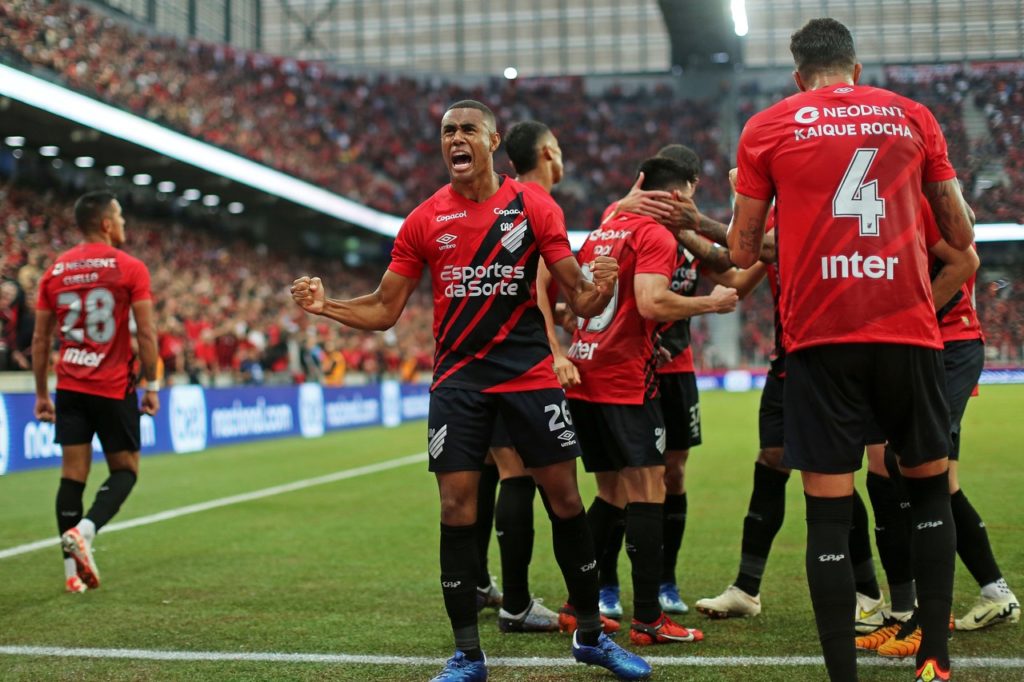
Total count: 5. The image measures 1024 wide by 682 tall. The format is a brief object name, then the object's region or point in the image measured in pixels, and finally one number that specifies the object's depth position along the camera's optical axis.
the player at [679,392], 10.41
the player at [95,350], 12.53
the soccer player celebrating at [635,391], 9.27
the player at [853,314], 6.82
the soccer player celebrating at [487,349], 8.05
